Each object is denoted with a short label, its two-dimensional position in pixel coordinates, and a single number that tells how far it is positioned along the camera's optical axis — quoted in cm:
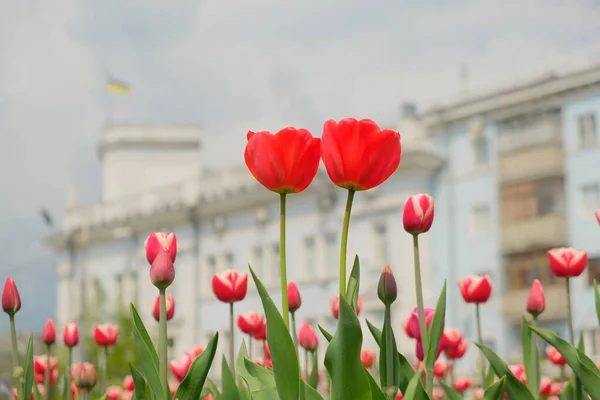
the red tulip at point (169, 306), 558
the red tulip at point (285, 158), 433
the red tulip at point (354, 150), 430
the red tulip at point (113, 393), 823
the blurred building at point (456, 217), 5368
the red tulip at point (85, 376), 608
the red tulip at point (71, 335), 663
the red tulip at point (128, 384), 814
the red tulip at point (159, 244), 466
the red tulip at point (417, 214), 465
